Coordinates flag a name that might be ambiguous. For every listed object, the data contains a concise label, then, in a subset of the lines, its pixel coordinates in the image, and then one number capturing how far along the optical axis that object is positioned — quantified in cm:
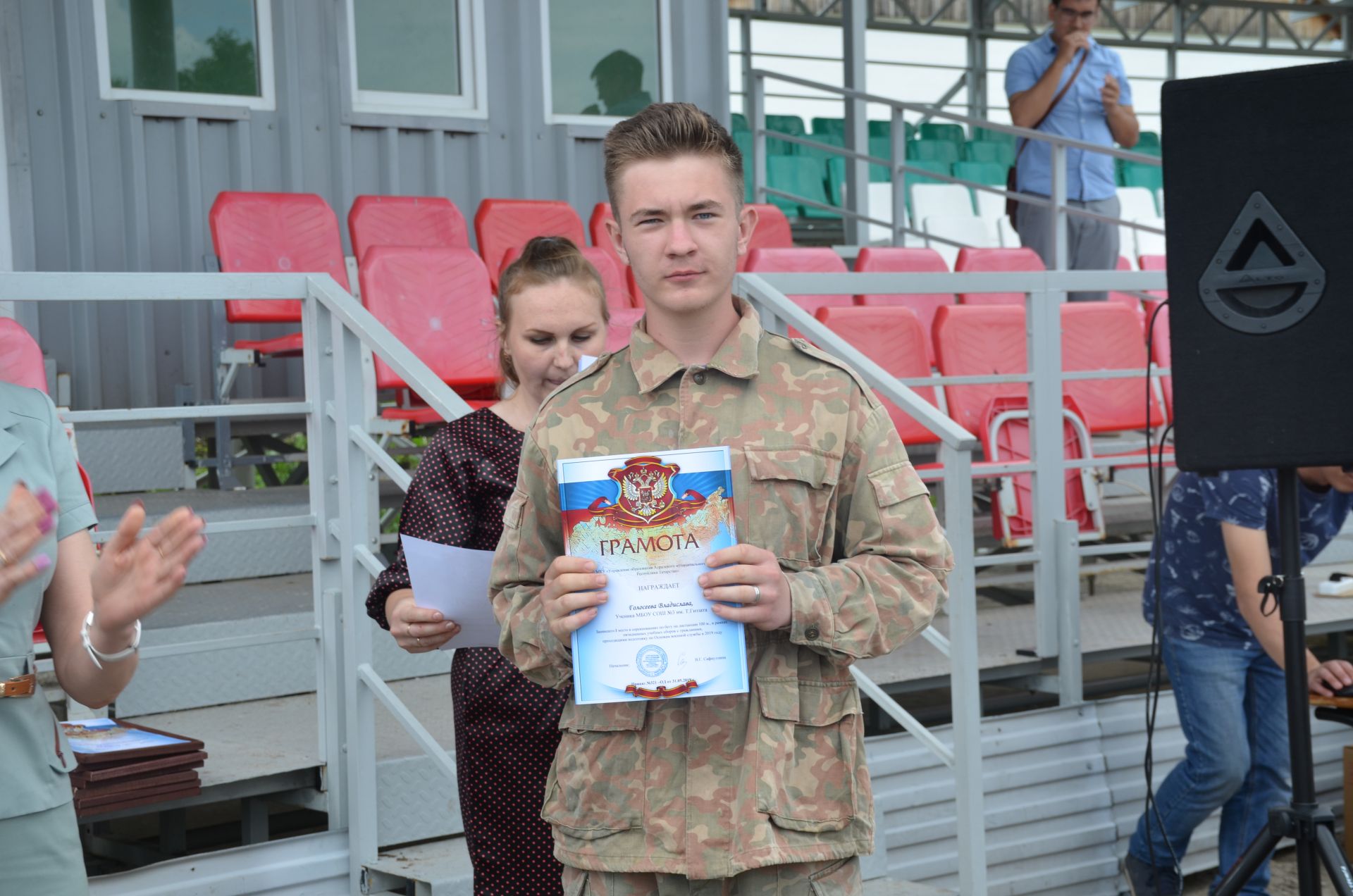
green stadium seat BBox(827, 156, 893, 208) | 1357
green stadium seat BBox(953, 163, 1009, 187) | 1371
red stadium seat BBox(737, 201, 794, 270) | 694
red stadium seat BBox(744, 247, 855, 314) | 567
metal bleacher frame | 295
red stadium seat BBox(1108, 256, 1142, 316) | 706
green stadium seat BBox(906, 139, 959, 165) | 1432
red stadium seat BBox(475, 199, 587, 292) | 606
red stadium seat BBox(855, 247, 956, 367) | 605
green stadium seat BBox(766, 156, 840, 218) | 1291
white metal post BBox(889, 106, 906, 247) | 741
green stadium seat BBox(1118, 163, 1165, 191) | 1473
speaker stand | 259
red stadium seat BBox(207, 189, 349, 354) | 528
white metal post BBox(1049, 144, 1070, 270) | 638
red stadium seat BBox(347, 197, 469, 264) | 586
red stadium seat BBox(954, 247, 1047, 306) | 625
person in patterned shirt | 362
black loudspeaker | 264
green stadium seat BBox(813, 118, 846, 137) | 1455
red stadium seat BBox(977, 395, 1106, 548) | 467
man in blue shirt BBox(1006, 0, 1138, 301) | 683
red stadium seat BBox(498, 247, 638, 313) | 536
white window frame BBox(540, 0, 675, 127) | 729
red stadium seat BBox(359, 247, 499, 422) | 486
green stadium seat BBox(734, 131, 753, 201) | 1087
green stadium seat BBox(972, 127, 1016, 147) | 1612
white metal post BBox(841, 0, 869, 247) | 795
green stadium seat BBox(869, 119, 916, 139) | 1425
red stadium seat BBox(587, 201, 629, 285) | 627
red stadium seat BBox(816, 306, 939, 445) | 483
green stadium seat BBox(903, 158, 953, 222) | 1321
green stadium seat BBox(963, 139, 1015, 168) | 1512
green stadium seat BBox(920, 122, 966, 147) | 1531
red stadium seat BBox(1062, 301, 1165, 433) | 546
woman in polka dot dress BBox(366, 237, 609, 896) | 218
